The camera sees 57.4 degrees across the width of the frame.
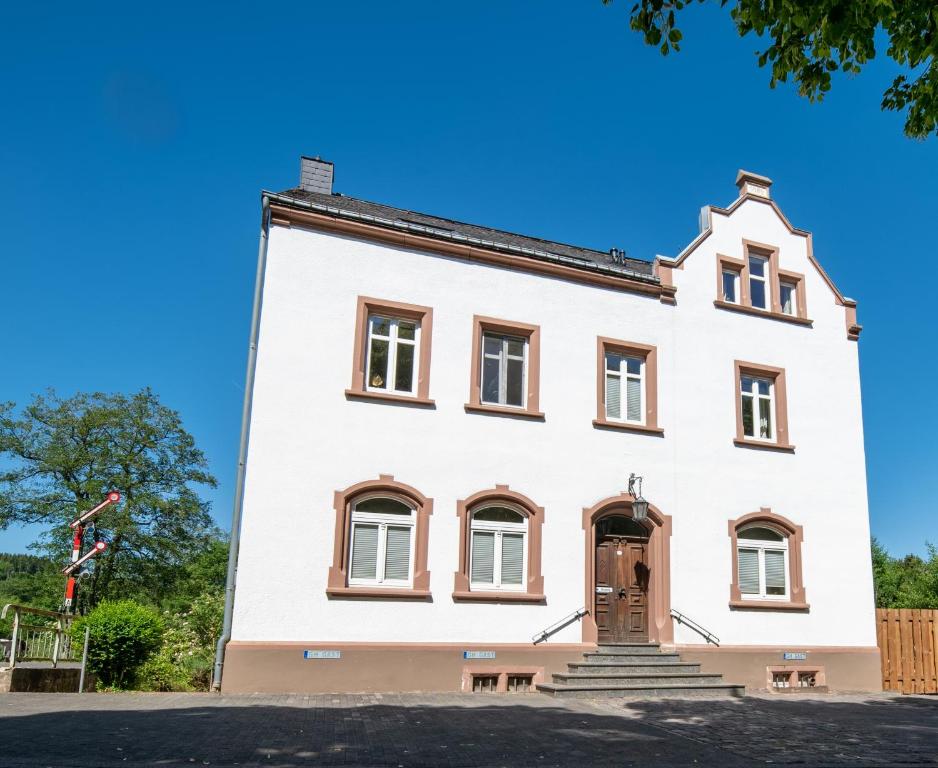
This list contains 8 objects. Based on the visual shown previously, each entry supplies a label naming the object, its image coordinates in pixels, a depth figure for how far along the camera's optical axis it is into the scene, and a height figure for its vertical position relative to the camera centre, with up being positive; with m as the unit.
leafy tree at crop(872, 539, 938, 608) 24.69 +1.47
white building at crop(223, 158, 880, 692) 14.16 +2.87
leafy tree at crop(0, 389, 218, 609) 33.12 +4.31
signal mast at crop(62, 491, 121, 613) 14.48 +0.68
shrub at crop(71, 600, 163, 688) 13.62 -0.64
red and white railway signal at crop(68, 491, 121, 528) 14.37 +1.60
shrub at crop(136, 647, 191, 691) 14.19 -1.28
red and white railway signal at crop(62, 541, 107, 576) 14.47 +0.51
